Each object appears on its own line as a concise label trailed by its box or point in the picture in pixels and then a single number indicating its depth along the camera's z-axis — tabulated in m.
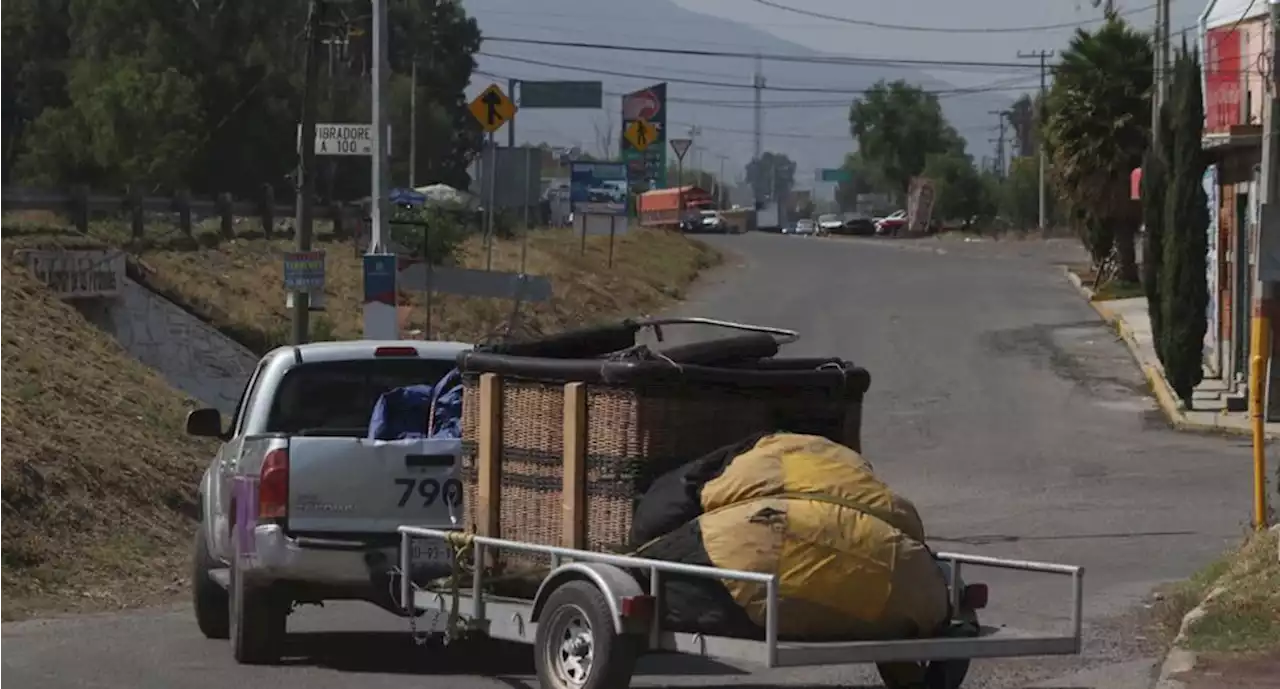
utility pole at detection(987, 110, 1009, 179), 171.25
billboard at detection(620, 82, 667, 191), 90.59
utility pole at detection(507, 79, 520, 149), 70.57
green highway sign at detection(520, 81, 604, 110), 72.50
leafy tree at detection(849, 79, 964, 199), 135.75
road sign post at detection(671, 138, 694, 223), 86.69
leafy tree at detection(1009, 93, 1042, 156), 149.00
